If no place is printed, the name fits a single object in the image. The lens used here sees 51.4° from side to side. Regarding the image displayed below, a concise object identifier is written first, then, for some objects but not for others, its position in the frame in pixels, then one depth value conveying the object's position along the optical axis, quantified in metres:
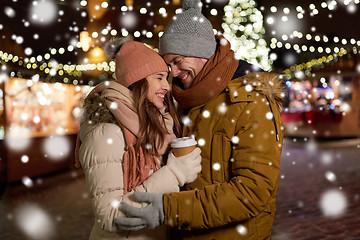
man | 1.80
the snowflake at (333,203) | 6.11
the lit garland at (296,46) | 9.04
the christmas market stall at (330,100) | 18.95
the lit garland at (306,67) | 17.31
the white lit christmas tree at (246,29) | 11.69
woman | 1.90
